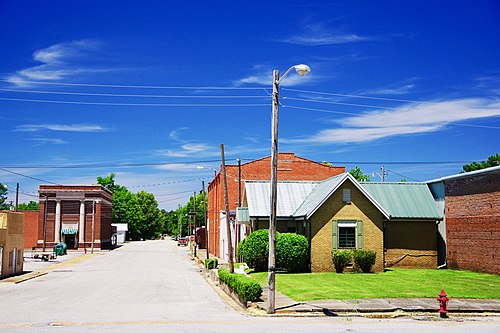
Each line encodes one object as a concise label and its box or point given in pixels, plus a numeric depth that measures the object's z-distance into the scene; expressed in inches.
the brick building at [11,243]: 1592.0
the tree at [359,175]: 3718.5
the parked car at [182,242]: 4799.7
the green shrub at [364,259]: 1368.1
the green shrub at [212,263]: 1797.7
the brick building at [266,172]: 2437.7
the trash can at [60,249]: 2940.5
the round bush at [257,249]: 1371.8
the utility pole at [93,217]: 3406.0
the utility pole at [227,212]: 1413.6
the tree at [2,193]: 6886.8
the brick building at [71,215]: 3467.0
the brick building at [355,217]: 1390.3
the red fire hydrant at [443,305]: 777.9
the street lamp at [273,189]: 813.2
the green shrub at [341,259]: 1364.4
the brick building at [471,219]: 1283.2
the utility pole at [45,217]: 3218.5
